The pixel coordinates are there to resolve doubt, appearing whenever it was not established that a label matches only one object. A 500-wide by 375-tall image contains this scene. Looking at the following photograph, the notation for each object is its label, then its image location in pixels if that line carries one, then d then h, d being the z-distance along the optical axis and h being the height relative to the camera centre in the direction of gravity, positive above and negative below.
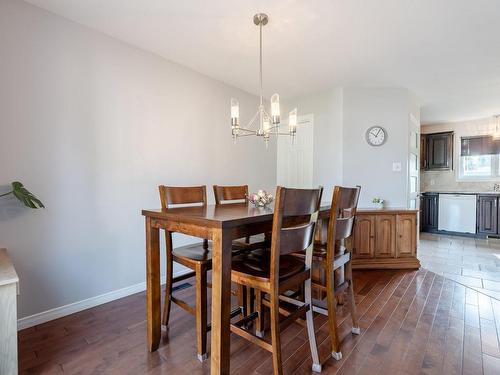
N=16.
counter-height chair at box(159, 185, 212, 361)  1.65 -0.52
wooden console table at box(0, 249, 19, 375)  1.36 -0.72
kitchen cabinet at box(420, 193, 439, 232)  5.72 -0.66
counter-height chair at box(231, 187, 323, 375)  1.36 -0.51
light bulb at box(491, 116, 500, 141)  5.24 +0.90
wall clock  3.81 +0.62
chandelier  2.10 +0.52
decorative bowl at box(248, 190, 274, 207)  2.04 -0.14
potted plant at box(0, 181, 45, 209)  1.81 -0.09
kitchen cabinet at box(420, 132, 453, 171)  5.83 +0.64
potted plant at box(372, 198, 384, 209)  3.70 -0.31
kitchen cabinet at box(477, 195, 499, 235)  5.07 -0.64
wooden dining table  1.33 -0.34
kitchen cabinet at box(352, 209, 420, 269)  3.46 -0.73
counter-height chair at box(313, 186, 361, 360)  1.68 -0.52
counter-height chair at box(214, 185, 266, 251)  2.15 -0.16
